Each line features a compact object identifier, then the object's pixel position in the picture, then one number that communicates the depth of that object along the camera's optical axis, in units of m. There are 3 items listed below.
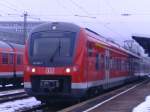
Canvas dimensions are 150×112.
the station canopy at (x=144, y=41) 50.42
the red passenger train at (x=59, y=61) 17.16
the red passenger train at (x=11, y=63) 30.86
